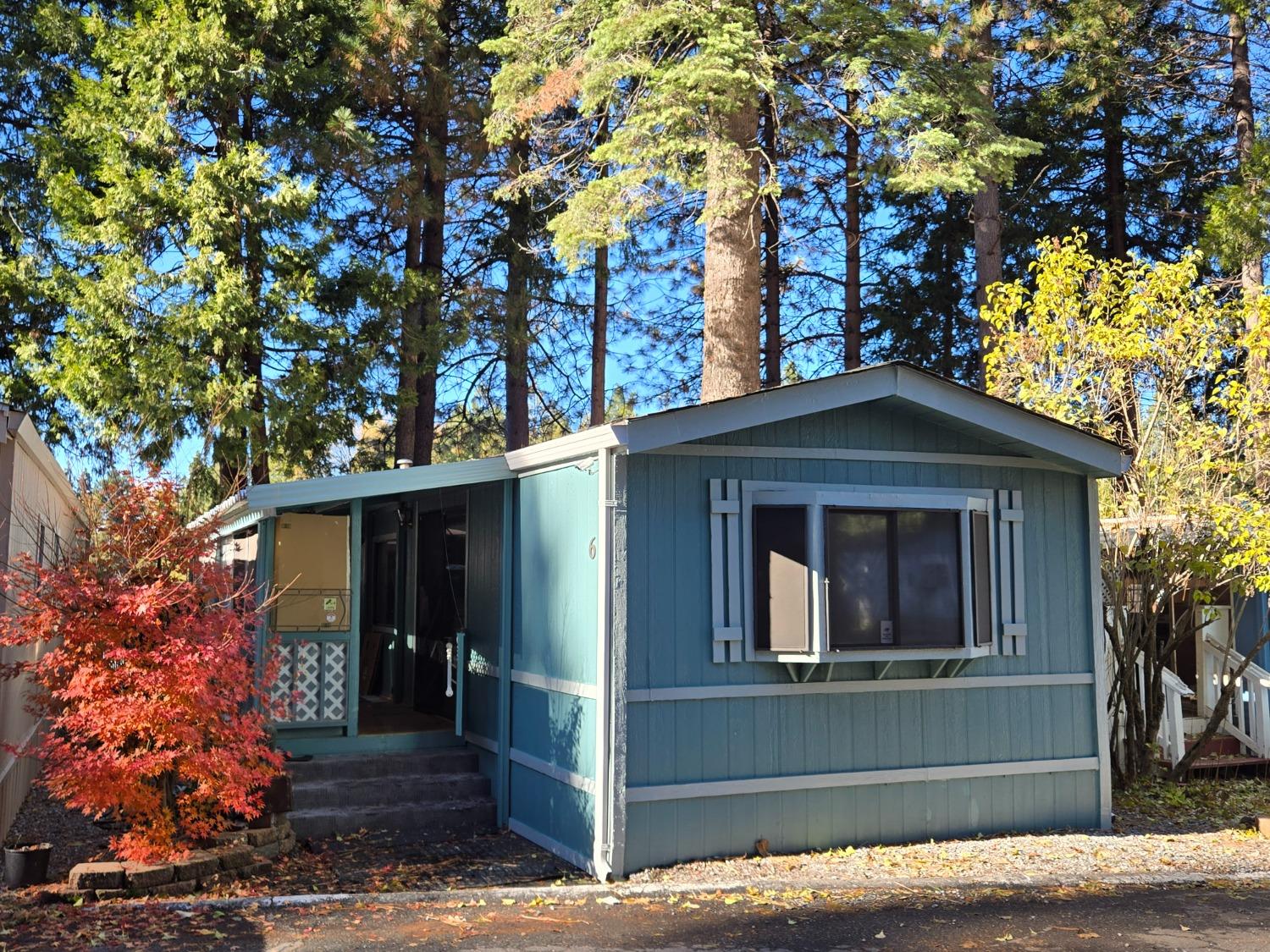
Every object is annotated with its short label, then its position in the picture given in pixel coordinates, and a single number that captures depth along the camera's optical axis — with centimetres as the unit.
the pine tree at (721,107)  1178
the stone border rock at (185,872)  641
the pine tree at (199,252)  1436
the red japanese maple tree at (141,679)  671
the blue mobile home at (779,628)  743
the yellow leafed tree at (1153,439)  1000
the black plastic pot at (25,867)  648
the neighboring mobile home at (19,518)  755
